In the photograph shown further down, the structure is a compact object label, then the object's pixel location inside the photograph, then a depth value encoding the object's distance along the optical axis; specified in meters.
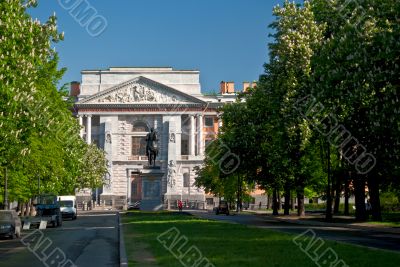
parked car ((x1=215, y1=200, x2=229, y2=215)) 77.44
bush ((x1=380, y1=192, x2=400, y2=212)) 77.56
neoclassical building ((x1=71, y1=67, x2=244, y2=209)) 132.62
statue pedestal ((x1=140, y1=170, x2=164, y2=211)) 65.94
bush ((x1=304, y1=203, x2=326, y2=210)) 94.72
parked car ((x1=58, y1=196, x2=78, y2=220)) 66.69
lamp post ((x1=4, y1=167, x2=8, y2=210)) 47.17
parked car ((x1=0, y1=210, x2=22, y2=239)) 33.88
